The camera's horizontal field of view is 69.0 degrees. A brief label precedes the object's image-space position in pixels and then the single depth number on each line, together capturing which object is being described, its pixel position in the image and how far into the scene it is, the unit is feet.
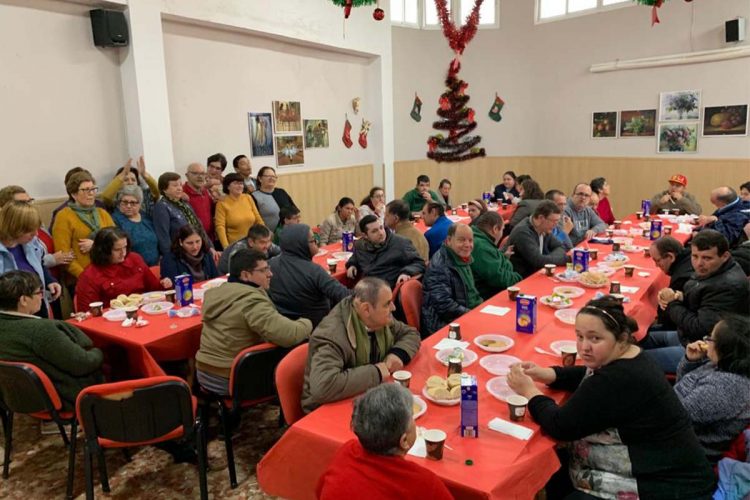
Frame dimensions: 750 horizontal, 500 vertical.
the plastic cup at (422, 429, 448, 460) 6.93
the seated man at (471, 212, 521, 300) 14.57
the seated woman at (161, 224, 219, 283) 15.81
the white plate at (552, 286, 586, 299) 13.78
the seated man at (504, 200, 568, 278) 16.73
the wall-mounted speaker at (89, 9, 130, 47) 20.56
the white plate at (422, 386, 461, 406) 8.28
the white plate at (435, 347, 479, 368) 9.77
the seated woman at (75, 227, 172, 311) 14.20
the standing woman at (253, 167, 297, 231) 23.61
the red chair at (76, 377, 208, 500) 8.91
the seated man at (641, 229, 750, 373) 11.63
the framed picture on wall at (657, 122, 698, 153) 35.17
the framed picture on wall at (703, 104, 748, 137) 33.35
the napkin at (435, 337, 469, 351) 10.50
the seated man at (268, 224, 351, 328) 13.23
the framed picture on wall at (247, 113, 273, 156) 28.68
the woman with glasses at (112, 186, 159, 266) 18.01
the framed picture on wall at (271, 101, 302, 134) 30.14
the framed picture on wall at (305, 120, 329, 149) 32.42
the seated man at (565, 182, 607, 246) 22.79
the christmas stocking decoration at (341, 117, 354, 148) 35.29
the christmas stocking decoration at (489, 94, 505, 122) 42.22
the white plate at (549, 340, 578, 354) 10.22
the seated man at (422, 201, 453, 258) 20.33
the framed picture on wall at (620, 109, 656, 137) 36.78
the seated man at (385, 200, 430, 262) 18.42
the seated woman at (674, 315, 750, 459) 8.26
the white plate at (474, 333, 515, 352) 10.29
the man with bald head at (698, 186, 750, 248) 21.49
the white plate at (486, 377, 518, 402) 8.53
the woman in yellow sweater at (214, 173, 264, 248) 21.72
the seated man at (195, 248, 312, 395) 10.81
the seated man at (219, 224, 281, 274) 16.24
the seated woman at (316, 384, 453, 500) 5.77
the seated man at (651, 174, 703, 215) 27.07
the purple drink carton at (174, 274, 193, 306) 13.94
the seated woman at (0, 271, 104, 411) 10.19
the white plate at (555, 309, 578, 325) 11.73
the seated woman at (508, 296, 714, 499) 7.18
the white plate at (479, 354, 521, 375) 9.46
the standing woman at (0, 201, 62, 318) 14.05
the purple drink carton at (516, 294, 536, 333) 11.06
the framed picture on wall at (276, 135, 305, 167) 30.53
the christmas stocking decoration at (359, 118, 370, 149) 36.78
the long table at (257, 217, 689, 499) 6.72
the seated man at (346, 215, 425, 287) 16.30
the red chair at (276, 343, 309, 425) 9.08
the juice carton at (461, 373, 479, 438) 7.32
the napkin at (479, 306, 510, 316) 12.40
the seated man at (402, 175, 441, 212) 30.19
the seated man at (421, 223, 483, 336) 13.06
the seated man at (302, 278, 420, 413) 8.54
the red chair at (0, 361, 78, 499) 9.77
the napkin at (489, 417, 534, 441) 7.47
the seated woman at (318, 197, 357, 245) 22.47
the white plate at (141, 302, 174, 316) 13.51
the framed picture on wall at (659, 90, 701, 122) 34.76
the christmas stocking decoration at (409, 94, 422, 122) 40.83
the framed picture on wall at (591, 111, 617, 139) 38.52
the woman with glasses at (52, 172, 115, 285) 16.79
